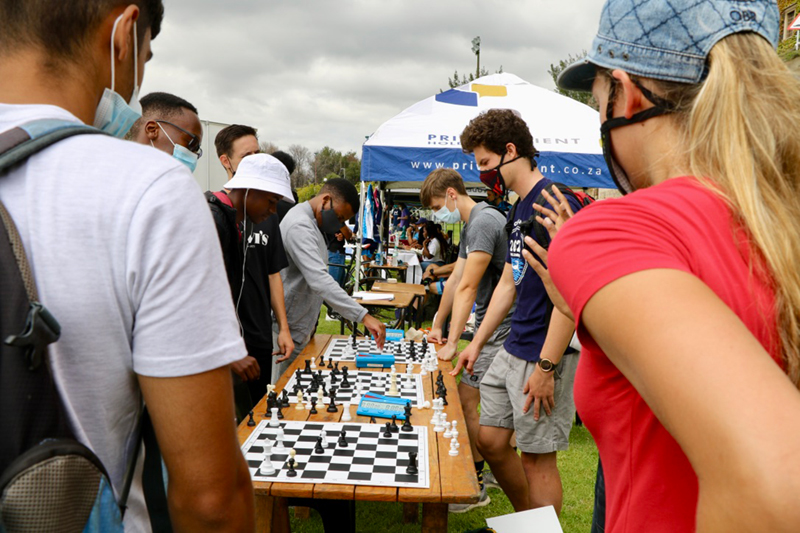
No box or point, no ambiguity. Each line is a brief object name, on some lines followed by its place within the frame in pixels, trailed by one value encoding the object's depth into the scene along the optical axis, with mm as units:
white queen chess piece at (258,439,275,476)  2199
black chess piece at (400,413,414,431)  2670
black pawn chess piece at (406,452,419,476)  2222
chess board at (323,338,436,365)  4008
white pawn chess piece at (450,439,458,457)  2404
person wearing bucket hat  3467
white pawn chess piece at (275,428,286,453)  2393
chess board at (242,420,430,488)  2186
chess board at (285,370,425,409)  3131
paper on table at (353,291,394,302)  6976
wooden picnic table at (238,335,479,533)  2082
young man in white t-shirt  764
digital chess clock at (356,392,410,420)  2830
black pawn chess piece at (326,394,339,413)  2879
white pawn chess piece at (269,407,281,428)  2701
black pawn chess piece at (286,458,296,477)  2196
